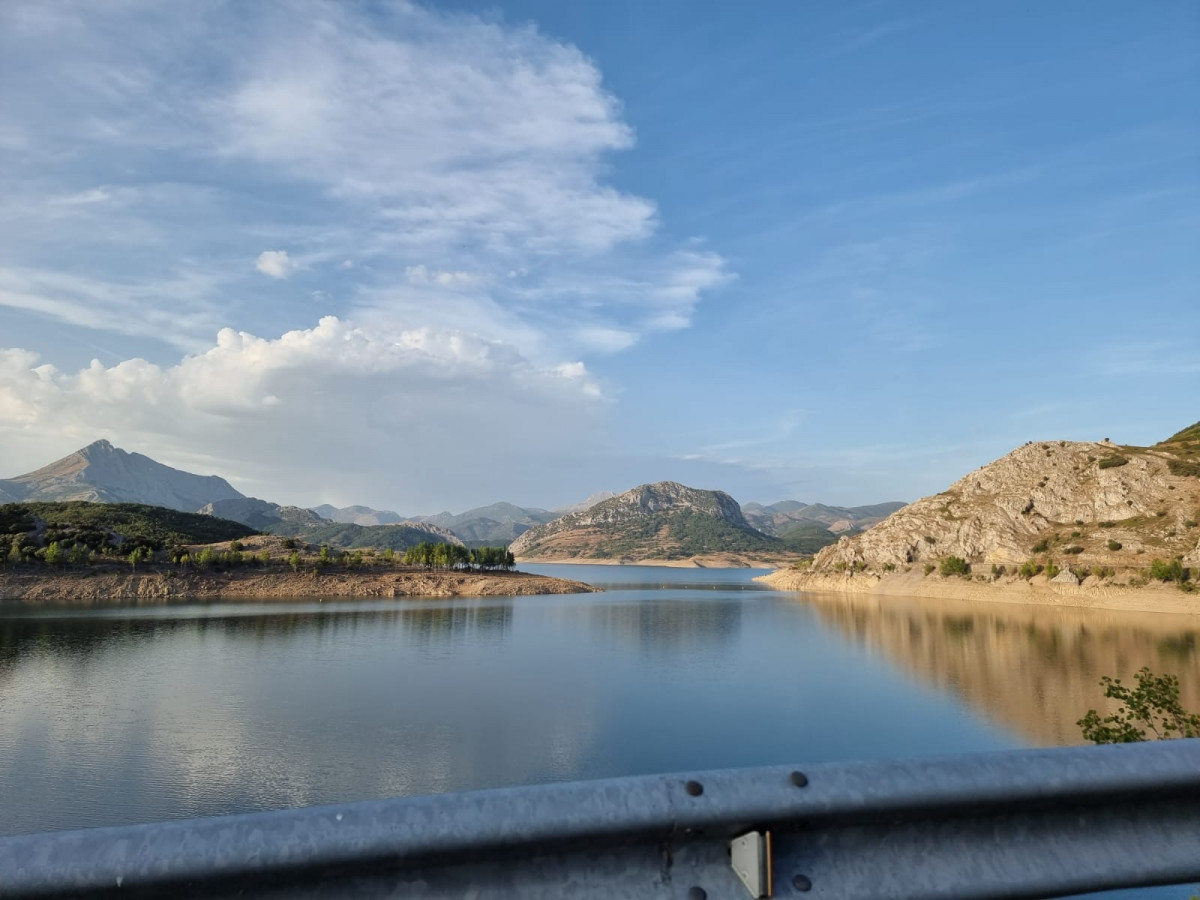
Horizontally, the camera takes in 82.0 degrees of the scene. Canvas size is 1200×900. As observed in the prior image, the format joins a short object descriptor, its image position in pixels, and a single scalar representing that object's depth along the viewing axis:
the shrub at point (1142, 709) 15.47
